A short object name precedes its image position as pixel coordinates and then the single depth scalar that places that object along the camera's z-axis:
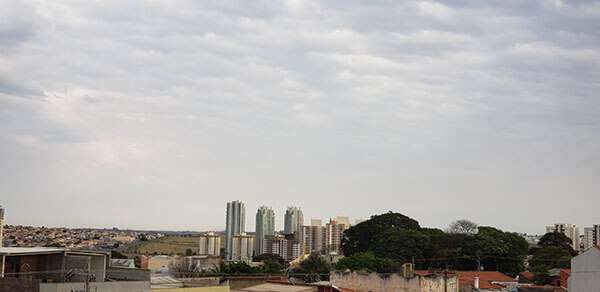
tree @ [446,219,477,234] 115.94
